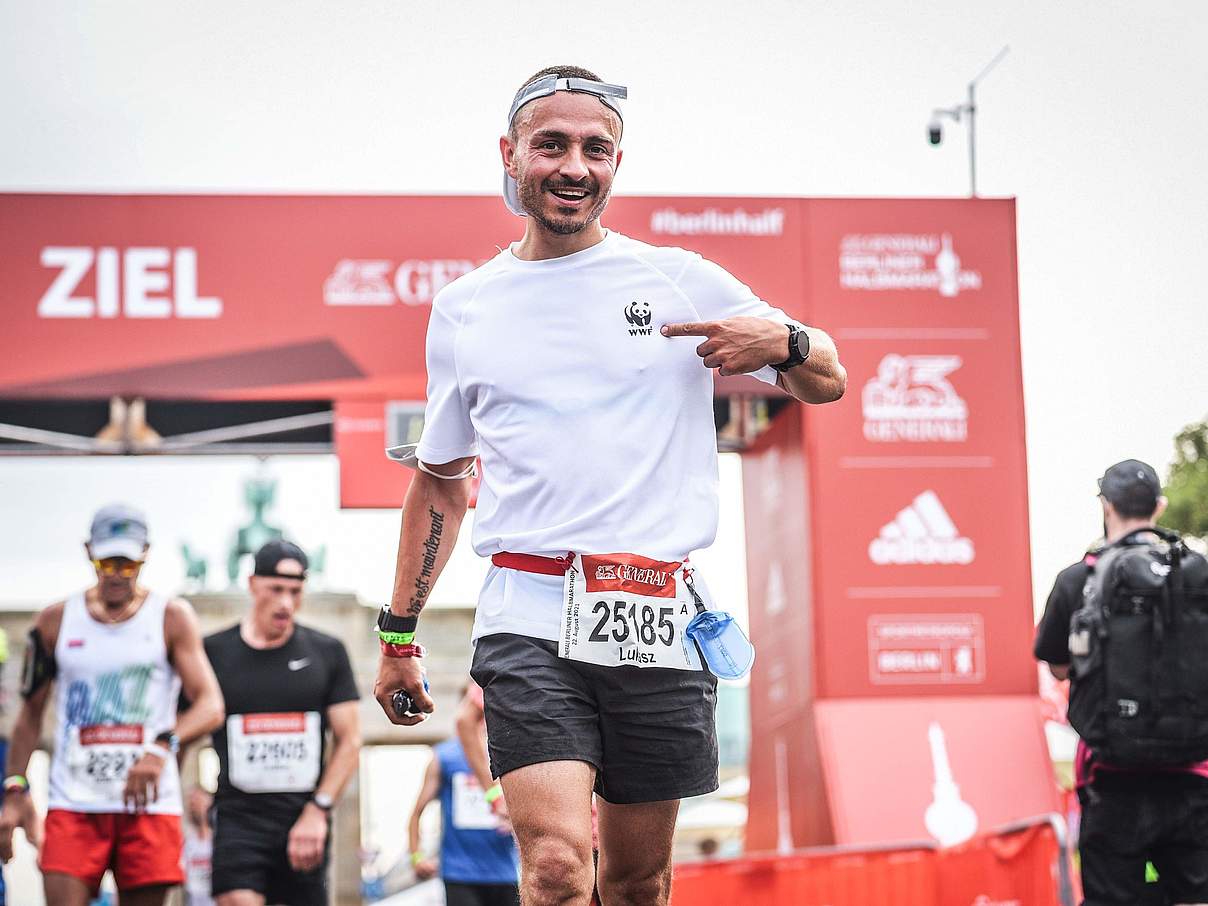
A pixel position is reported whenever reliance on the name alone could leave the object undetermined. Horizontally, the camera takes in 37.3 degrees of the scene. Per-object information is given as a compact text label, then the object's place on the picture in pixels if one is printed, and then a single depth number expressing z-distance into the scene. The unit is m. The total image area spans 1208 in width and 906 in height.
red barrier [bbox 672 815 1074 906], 8.91
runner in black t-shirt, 7.51
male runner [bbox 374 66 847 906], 3.64
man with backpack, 5.66
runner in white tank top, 6.76
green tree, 32.50
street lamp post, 15.11
